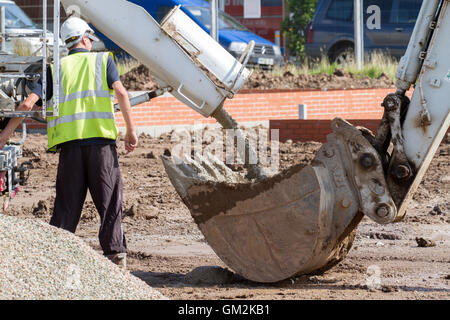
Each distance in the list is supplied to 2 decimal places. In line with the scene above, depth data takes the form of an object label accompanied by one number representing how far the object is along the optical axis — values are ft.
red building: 82.89
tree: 78.95
